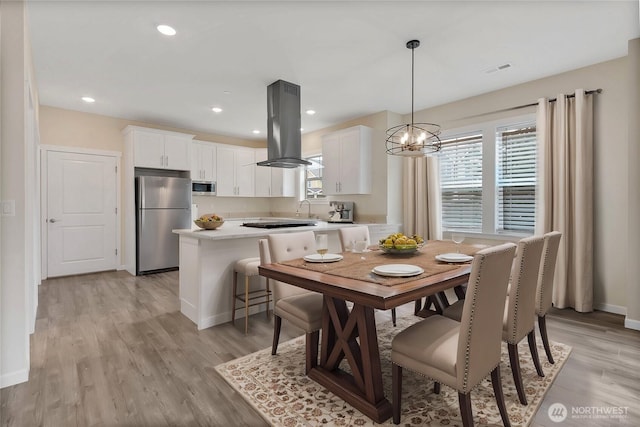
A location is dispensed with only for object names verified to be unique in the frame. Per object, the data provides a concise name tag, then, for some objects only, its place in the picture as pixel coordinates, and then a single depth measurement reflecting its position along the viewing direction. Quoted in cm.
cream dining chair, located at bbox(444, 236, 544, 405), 183
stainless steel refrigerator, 513
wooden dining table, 160
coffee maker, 537
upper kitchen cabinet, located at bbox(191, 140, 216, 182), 600
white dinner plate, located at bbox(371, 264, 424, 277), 179
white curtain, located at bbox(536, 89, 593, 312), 331
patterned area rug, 172
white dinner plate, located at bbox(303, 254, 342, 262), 224
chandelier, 278
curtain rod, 331
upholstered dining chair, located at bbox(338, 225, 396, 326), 309
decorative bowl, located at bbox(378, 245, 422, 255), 245
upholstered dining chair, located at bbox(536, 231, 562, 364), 213
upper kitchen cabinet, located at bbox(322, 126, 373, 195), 495
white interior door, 479
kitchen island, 302
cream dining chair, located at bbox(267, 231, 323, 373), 214
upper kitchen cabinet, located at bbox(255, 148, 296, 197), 677
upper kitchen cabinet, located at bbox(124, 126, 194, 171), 514
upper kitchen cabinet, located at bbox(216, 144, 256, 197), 638
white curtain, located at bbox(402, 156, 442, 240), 462
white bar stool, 298
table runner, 180
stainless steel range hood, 372
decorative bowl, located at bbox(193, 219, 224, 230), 323
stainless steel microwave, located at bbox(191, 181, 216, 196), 598
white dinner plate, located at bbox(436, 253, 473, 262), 218
